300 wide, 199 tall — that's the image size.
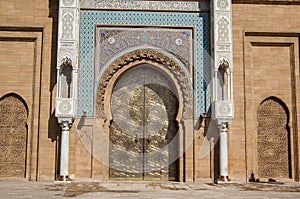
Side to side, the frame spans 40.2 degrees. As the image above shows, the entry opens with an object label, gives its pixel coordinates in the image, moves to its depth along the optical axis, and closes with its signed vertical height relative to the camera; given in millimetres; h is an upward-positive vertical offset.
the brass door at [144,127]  9273 +226
